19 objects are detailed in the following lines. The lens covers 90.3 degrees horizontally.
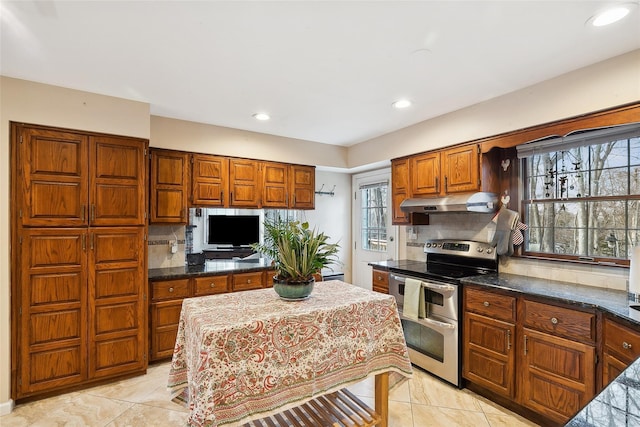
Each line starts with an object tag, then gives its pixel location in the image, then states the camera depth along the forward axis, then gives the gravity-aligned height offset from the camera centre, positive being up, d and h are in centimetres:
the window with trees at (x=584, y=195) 233 +18
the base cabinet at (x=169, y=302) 312 -85
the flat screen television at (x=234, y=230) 389 -17
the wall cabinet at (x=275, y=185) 398 +40
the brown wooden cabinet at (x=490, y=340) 237 -97
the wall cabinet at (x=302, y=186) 420 +41
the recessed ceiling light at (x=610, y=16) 166 +108
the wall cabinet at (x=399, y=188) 373 +35
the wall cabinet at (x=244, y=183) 377 +40
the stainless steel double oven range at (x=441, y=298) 274 -74
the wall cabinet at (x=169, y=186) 329 +32
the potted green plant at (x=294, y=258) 187 -24
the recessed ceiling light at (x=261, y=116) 331 +106
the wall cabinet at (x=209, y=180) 355 +41
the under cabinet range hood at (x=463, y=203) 291 +13
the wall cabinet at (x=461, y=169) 300 +47
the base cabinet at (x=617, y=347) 166 -71
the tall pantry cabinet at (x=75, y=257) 249 -35
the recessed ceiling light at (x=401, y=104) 294 +107
